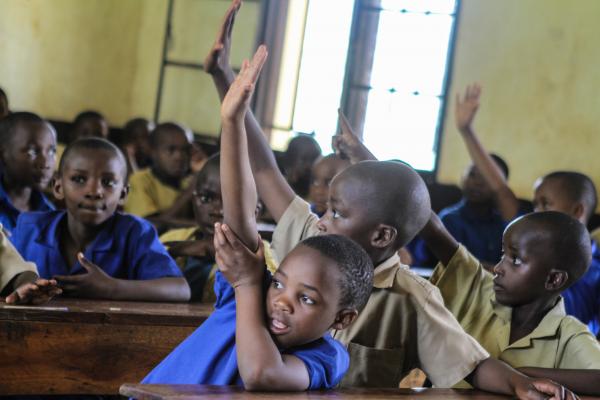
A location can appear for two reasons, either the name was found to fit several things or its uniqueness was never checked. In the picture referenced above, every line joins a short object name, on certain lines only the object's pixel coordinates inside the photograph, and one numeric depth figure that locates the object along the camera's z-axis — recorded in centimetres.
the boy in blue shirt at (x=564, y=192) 380
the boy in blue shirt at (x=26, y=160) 377
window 684
